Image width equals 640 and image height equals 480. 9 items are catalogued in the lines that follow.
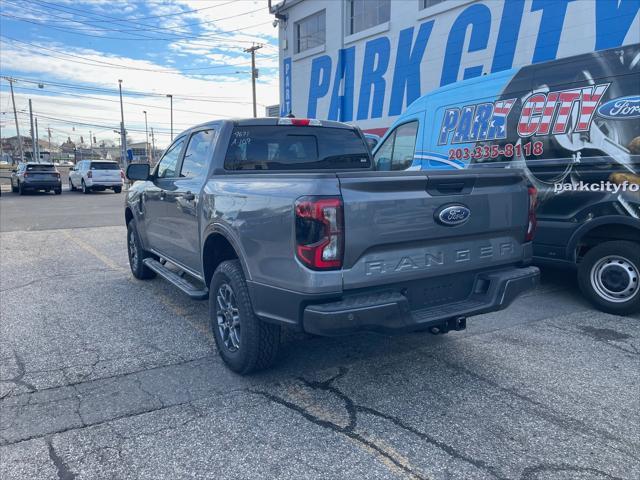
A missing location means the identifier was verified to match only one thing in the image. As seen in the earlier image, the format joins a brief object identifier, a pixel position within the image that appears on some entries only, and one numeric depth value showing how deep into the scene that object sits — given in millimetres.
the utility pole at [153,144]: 102906
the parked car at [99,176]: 24855
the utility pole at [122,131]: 45016
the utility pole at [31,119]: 58266
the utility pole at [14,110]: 57406
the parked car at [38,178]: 24078
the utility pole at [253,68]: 36000
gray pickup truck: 2814
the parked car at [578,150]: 4648
